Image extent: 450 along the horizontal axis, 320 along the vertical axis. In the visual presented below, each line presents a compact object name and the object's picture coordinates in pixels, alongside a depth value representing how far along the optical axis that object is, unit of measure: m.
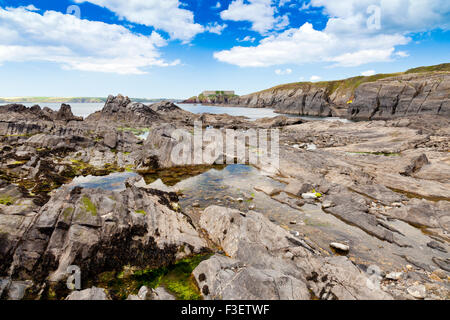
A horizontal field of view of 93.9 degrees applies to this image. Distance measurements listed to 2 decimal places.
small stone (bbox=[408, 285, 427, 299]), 9.67
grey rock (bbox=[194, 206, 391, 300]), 8.63
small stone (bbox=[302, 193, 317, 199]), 22.00
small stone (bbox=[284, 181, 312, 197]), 23.02
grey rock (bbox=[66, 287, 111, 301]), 8.09
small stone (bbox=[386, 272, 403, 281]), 10.99
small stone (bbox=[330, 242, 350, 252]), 13.77
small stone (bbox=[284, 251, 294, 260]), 11.59
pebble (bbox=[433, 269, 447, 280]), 11.32
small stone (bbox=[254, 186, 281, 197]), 23.53
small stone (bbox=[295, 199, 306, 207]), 20.49
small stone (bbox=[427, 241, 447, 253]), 13.55
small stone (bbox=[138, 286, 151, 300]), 8.78
